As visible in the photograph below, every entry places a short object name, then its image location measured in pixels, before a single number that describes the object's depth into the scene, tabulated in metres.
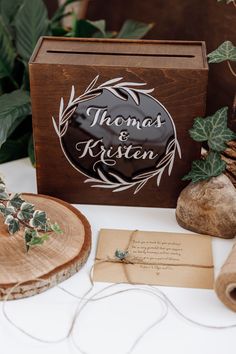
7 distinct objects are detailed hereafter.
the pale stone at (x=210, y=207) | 1.25
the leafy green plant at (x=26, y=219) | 1.19
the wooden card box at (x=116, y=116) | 1.26
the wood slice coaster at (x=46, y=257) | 1.10
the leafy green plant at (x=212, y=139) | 1.25
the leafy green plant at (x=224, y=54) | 1.25
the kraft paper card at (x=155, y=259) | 1.17
